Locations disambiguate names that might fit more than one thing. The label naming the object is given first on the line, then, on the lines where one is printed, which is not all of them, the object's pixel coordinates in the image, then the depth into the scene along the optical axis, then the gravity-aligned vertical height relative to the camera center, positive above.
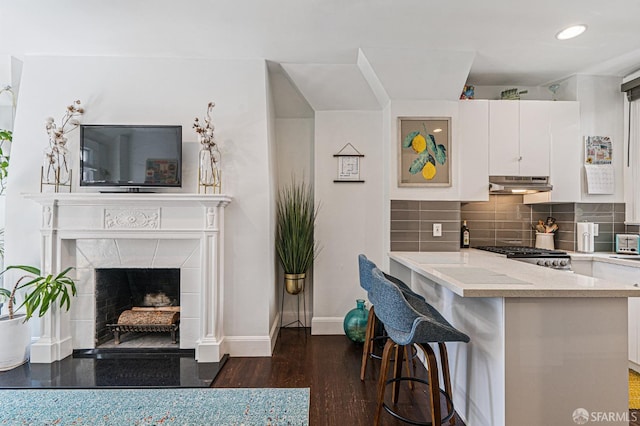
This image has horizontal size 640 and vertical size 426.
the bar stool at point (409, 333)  1.55 -0.55
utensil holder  3.34 -0.22
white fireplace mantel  2.71 -0.22
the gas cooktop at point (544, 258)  2.76 -0.33
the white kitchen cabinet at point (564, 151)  3.12 +0.62
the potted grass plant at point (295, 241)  3.28 -0.24
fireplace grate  2.95 -0.94
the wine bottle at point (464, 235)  3.42 -0.18
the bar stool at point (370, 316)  2.30 -0.72
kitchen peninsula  1.50 -0.59
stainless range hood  3.05 +0.31
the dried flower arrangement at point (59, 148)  2.77 +0.55
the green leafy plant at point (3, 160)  2.99 +0.53
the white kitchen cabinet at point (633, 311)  2.51 -0.69
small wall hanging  3.47 +0.53
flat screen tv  2.78 +0.50
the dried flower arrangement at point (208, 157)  2.79 +0.50
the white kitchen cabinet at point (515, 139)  3.11 +0.73
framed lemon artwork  3.11 +0.61
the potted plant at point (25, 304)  2.54 -0.70
